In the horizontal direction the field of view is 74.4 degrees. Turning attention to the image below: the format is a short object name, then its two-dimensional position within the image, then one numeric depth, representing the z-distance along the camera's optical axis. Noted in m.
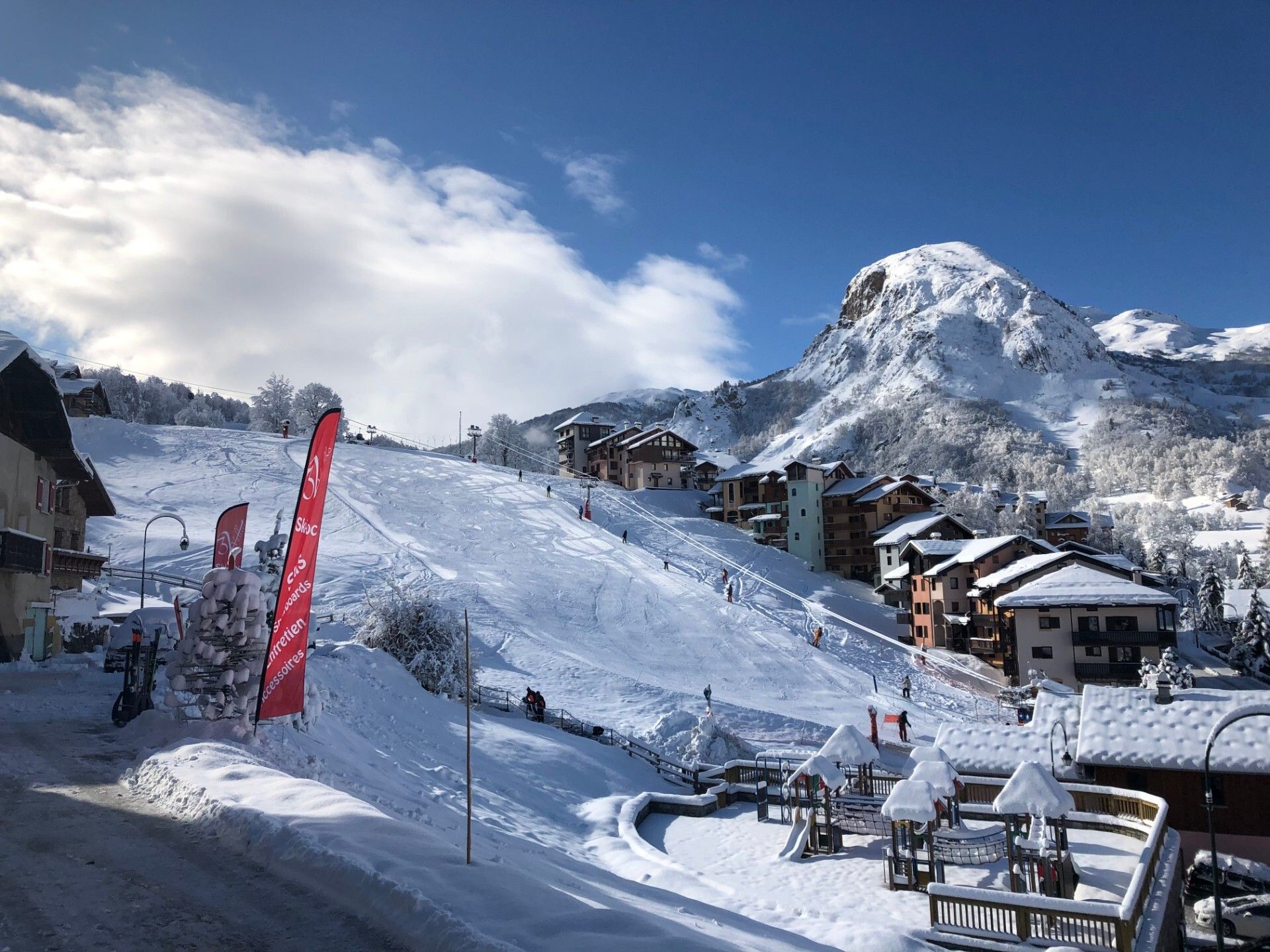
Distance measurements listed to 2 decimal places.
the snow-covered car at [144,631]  26.91
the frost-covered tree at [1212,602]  84.62
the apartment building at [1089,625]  49.62
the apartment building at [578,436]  120.69
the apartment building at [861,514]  80.88
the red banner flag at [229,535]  19.89
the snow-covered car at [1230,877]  20.64
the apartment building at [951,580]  62.56
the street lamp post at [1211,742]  12.07
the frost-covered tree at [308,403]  126.44
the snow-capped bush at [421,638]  31.78
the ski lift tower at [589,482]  81.12
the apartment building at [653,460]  101.81
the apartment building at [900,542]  69.44
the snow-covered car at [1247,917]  19.25
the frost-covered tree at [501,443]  134.38
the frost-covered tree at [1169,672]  42.12
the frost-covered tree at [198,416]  126.06
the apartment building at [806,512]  82.56
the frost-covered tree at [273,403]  128.75
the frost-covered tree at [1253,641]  62.81
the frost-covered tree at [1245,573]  96.62
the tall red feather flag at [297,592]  14.95
